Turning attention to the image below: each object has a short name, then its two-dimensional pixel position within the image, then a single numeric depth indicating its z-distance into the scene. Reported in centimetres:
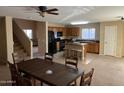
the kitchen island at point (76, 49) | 500
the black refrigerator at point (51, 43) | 639
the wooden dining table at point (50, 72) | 175
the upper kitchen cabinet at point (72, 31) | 750
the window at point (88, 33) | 705
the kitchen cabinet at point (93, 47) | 646
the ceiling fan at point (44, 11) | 234
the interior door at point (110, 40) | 568
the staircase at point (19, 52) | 464
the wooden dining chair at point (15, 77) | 154
